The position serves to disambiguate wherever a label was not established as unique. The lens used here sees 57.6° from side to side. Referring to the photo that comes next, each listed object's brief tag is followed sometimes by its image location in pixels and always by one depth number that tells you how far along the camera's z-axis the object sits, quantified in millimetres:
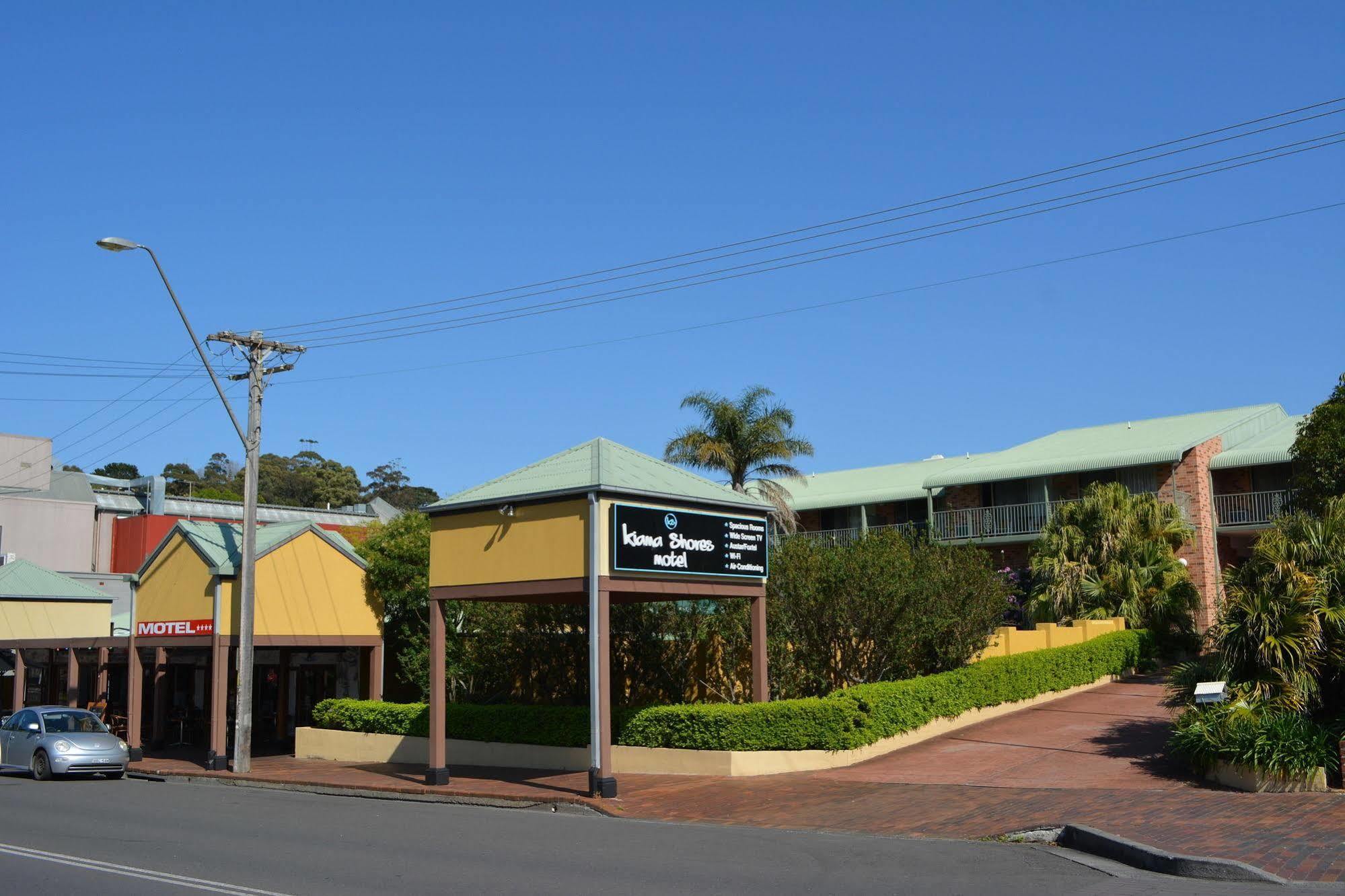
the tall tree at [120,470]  106188
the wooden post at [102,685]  31453
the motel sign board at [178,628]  25625
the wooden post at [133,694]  26797
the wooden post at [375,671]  26984
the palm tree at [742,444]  42438
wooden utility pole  23438
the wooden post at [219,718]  24312
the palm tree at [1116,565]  31828
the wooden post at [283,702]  31953
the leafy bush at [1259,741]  14977
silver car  21859
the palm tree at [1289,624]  16312
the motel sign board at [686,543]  18281
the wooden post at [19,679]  33344
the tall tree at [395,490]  104938
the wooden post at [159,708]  29605
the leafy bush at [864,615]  23047
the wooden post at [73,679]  31969
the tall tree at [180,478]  93625
